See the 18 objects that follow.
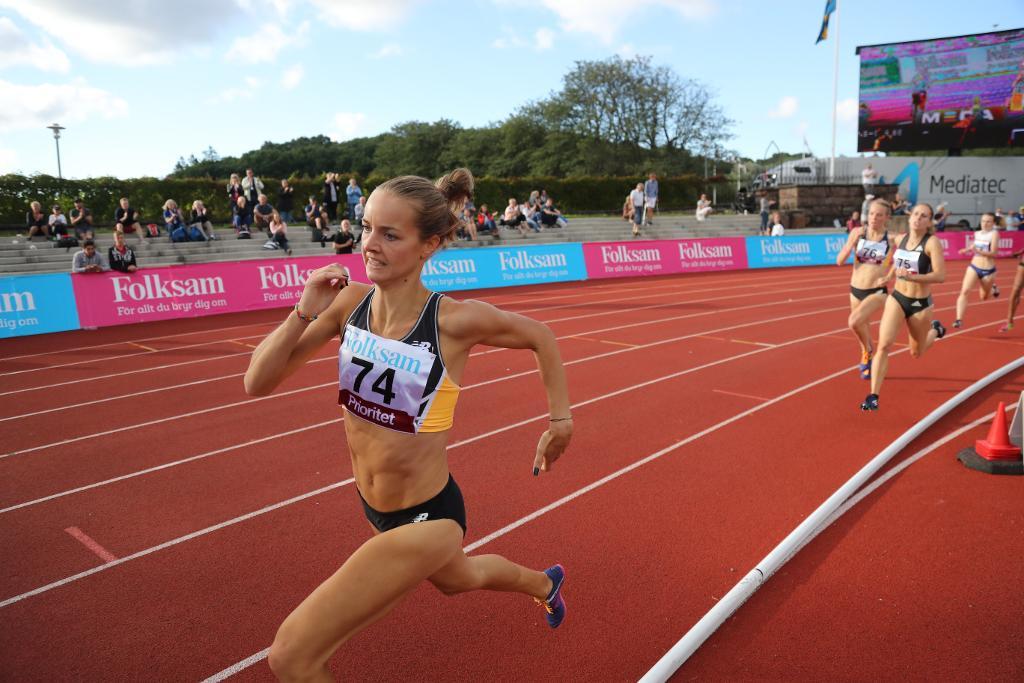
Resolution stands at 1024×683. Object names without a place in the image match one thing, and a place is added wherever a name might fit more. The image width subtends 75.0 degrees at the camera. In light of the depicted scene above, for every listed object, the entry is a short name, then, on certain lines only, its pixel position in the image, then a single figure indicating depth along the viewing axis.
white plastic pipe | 3.01
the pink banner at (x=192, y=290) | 13.15
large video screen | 33.50
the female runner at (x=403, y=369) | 2.16
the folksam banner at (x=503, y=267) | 17.02
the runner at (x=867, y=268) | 7.61
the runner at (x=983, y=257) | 11.52
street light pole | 30.88
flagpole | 33.59
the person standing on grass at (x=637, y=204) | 26.36
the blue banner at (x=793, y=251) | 22.84
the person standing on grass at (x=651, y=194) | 27.22
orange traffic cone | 5.34
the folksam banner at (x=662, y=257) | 20.14
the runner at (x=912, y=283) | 6.91
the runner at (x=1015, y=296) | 10.90
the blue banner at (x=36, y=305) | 12.26
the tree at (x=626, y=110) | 58.09
